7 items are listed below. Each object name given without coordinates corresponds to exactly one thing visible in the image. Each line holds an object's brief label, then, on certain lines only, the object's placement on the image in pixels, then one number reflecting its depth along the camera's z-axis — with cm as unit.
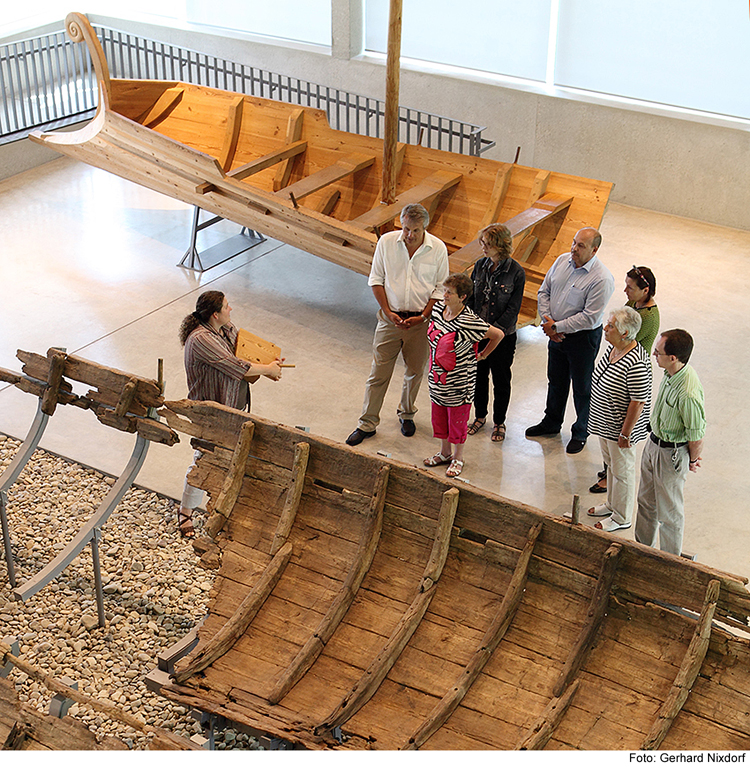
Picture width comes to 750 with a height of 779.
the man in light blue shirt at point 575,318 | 609
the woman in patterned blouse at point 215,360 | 529
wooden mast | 771
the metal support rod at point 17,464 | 527
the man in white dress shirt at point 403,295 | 631
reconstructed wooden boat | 788
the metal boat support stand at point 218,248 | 920
